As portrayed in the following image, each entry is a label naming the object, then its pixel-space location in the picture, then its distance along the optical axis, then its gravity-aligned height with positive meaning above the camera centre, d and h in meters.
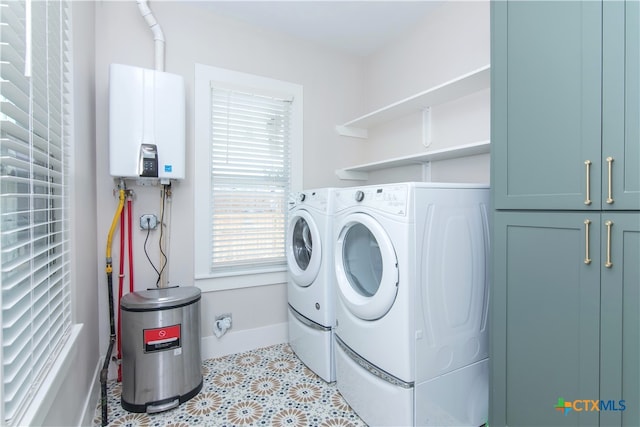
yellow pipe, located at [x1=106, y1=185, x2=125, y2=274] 1.88 -0.11
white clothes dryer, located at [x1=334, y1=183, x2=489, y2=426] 1.34 -0.48
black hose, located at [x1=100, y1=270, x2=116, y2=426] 1.54 -0.80
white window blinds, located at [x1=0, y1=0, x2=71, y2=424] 0.78 +0.07
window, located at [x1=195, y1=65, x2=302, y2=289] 2.25 +0.28
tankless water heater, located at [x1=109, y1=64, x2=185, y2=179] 1.77 +0.51
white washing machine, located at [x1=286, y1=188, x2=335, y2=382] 1.91 -0.48
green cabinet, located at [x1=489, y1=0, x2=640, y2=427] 0.98 -0.02
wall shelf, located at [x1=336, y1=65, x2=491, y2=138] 1.73 +0.74
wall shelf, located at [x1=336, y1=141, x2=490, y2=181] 1.74 +0.34
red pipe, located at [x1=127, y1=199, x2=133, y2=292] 2.00 -0.23
